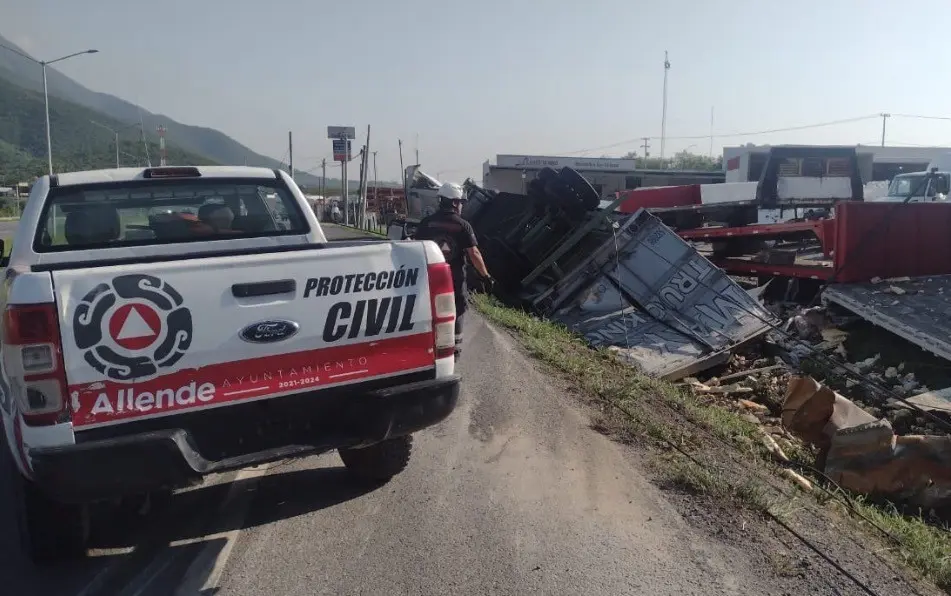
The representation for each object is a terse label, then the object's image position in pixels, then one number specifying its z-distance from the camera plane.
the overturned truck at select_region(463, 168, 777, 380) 10.05
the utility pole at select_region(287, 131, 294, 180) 49.81
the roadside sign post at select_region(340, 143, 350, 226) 45.00
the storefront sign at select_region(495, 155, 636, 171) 46.53
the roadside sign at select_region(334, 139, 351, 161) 48.82
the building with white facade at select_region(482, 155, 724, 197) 45.91
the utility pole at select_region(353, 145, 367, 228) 41.40
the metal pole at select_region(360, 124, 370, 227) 39.09
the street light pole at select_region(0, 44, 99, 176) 32.83
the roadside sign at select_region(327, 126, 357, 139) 51.50
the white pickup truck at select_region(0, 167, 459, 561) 3.06
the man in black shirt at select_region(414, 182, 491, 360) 6.78
